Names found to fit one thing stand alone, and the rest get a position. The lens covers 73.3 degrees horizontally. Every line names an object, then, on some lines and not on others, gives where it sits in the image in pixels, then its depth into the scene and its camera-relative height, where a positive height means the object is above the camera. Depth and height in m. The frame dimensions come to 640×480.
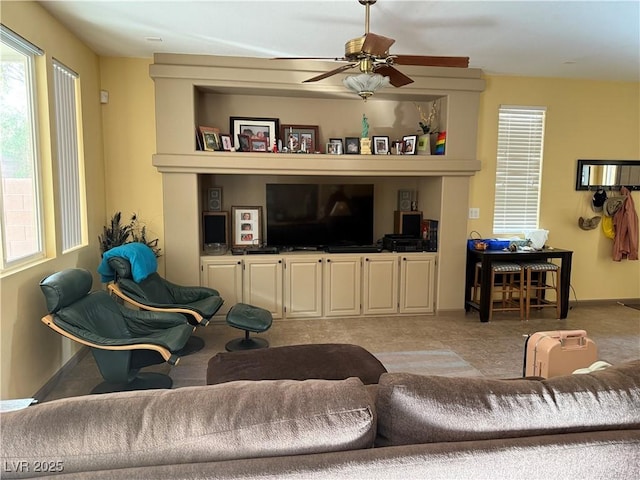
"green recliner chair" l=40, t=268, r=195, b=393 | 2.75 -0.99
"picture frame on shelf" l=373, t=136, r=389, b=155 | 4.98 +0.56
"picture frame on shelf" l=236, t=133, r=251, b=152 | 4.74 +0.55
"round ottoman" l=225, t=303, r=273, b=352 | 3.73 -1.13
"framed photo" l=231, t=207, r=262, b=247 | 5.02 -0.38
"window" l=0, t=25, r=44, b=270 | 2.71 +0.24
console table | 4.77 -0.82
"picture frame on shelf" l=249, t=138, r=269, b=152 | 4.78 +0.53
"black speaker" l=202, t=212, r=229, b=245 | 4.90 -0.39
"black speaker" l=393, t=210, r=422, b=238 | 5.27 -0.35
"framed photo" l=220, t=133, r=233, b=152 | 4.69 +0.55
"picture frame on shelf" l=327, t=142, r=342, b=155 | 4.89 +0.51
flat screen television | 5.03 -0.24
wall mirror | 5.36 +0.28
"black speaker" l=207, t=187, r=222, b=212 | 5.04 -0.07
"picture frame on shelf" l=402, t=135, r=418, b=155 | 4.98 +0.59
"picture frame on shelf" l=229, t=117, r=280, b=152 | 4.85 +0.74
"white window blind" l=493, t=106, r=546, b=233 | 5.19 +0.33
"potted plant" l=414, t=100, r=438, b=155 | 4.99 +0.80
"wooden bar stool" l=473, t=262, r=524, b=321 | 4.80 -1.06
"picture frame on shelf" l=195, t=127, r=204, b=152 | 4.59 +0.54
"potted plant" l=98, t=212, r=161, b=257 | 4.27 -0.43
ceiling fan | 2.62 +0.88
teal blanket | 3.64 -0.60
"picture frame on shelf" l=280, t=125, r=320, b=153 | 4.88 +0.64
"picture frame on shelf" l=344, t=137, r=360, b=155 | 4.90 +0.56
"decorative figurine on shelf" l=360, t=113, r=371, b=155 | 4.82 +0.59
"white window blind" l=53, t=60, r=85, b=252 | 3.46 +0.30
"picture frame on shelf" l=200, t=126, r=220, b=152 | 4.58 +0.57
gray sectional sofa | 1.06 -0.63
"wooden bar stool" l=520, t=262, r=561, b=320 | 4.91 -1.04
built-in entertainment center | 4.48 +0.12
